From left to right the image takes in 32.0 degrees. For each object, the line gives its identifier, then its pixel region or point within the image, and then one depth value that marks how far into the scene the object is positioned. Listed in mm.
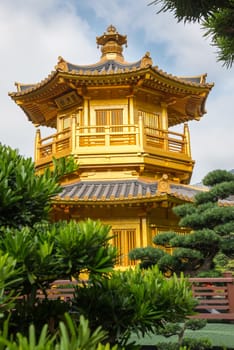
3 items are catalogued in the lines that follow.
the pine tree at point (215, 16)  4199
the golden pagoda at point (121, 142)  11805
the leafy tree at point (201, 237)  8242
